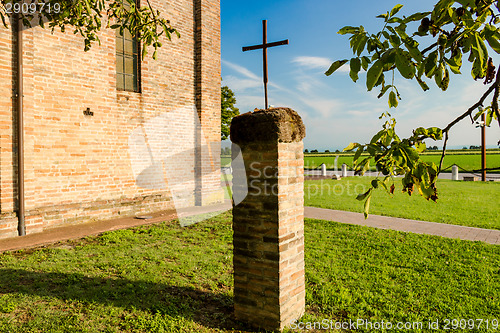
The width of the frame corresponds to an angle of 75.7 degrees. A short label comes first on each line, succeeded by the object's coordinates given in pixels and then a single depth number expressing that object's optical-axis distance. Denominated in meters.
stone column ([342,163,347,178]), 23.39
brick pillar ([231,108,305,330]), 3.01
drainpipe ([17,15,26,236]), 6.57
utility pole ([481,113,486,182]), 16.73
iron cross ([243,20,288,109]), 10.45
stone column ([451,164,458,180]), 19.91
